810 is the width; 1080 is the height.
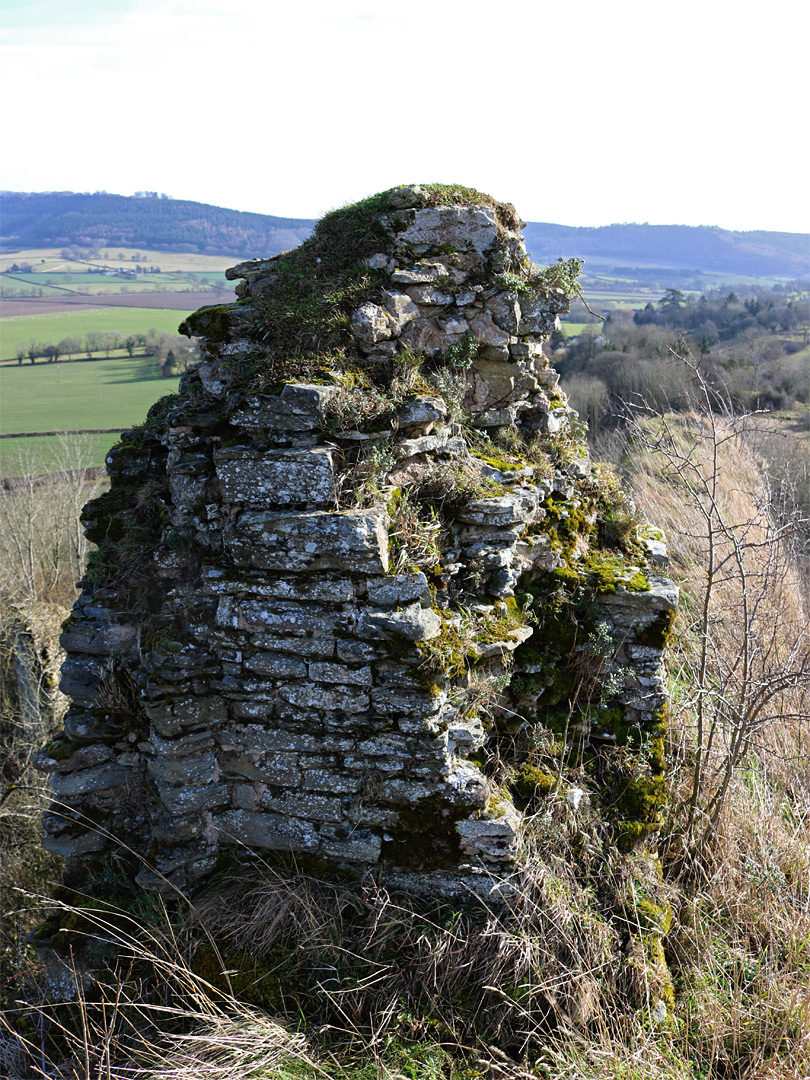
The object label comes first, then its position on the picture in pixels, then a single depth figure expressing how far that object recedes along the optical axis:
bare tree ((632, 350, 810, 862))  5.62
